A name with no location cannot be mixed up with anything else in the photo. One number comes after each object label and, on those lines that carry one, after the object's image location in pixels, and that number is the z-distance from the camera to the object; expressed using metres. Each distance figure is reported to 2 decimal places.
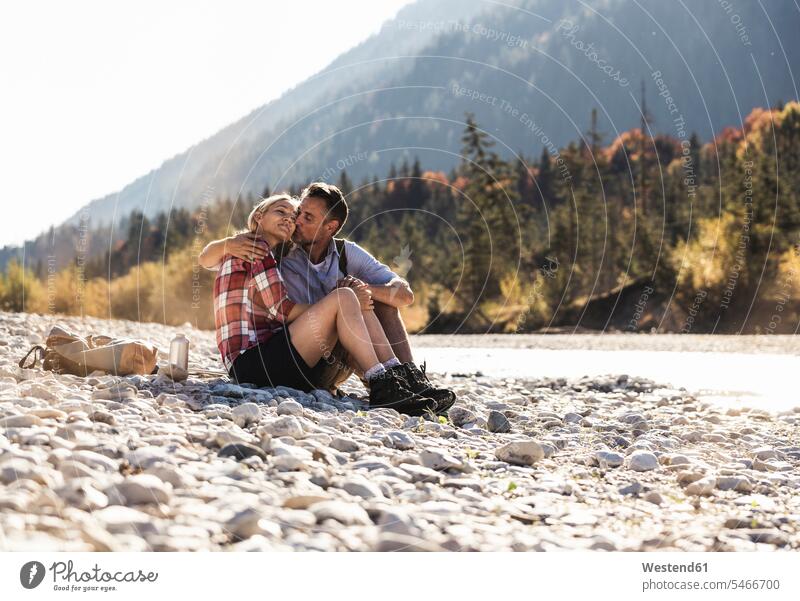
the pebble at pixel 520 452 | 4.89
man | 6.21
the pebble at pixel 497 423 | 6.17
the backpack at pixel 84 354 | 6.47
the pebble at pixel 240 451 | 4.02
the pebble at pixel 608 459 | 5.11
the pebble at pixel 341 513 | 3.34
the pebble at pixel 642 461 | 5.07
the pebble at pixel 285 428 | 4.65
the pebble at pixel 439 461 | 4.38
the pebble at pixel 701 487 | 4.52
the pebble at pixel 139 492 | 3.28
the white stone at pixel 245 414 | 4.93
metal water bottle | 6.50
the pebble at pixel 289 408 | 5.39
